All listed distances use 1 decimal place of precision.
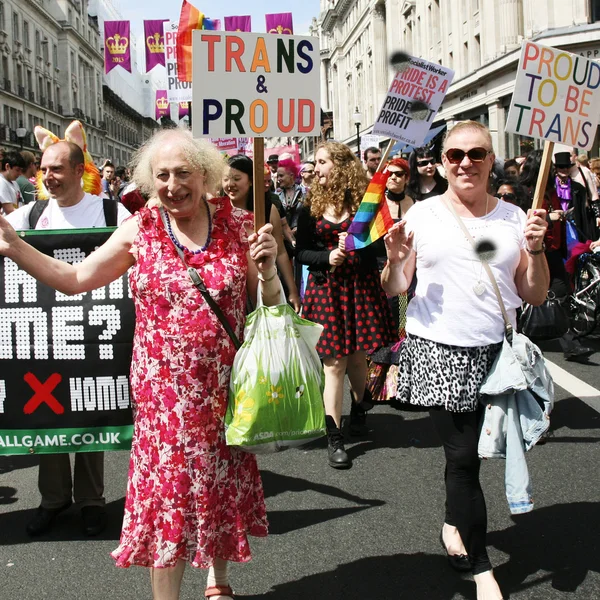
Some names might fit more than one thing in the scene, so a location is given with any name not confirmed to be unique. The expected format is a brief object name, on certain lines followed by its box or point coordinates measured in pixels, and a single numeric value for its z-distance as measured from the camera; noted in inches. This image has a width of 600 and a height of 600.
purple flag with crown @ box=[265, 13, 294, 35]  713.0
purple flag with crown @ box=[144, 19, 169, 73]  779.4
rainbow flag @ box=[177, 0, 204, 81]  536.4
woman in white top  131.5
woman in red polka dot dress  211.2
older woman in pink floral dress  116.7
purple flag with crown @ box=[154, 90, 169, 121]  1171.3
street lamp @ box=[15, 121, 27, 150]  1214.5
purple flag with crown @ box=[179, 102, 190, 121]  648.3
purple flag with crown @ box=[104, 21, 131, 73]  856.3
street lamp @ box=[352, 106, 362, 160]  1289.4
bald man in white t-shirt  165.6
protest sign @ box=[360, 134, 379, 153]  714.8
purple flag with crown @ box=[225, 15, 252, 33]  726.5
